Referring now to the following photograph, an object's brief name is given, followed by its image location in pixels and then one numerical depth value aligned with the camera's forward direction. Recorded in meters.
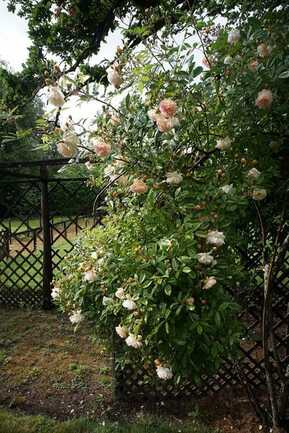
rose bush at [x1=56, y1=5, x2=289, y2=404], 1.46
